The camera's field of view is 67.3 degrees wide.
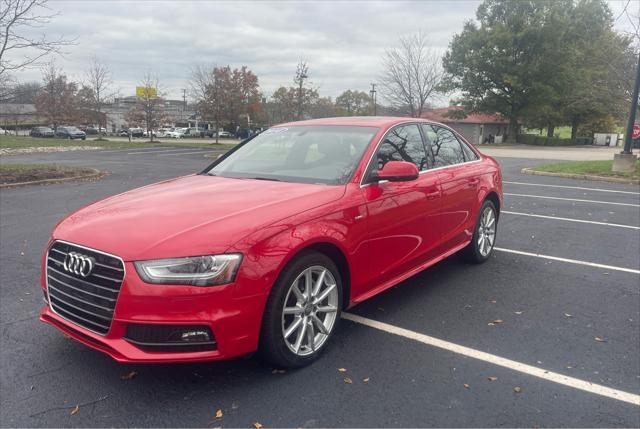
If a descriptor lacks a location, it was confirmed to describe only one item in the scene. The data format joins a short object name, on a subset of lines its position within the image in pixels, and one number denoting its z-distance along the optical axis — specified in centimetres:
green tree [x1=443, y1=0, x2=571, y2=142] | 4481
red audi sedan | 266
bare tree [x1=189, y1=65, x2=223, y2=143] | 4000
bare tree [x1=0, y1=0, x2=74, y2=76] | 1229
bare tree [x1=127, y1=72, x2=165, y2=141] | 4256
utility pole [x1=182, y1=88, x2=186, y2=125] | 10069
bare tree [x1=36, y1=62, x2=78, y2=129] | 4706
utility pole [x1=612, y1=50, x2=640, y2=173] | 1634
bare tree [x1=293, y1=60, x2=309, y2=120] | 3532
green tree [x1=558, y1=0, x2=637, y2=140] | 4484
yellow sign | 4231
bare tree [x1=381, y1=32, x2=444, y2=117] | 3349
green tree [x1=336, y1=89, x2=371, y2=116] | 8938
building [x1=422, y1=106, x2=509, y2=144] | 5106
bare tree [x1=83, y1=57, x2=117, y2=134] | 4612
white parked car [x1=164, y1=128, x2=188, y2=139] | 6456
